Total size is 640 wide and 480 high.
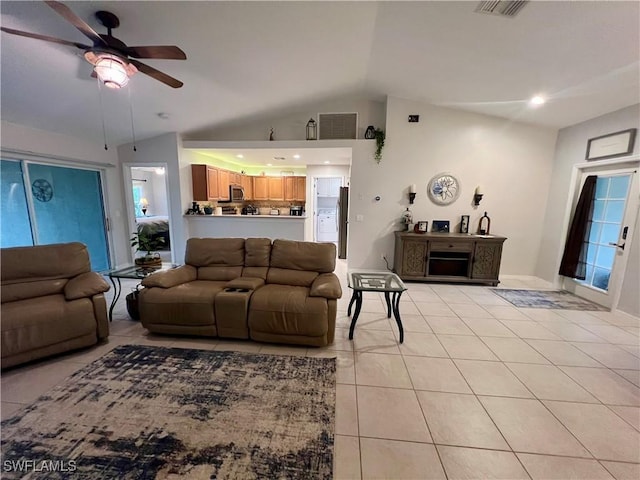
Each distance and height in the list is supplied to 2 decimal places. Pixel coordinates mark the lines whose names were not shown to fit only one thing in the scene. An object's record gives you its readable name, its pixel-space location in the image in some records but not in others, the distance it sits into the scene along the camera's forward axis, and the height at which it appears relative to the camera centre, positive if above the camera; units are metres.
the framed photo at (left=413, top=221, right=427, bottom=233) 4.74 -0.29
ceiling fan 1.95 +1.15
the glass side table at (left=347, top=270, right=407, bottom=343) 2.55 -0.75
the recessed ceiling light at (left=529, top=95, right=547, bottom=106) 3.63 +1.60
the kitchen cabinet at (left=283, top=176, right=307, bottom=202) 7.76 +0.60
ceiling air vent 2.18 +1.76
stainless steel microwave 6.55 +0.36
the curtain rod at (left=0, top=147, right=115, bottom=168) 3.45 +0.69
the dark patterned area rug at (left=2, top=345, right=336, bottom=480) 1.40 -1.37
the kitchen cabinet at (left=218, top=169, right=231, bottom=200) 5.98 +0.53
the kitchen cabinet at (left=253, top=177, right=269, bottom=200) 7.88 +0.59
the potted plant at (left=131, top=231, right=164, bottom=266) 2.98 -0.52
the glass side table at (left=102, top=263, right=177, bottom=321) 2.87 -0.76
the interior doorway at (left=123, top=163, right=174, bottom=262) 5.18 +0.10
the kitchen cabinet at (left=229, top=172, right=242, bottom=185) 6.59 +0.75
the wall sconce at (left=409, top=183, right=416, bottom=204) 4.78 +0.34
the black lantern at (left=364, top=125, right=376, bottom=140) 4.88 +1.44
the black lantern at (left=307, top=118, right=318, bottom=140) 5.04 +1.52
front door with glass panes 3.33 -0.26
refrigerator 6.43 -0.24
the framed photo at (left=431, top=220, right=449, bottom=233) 4.82 -0.26
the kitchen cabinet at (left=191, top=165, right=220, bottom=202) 5.39 +0.50
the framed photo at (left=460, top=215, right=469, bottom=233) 4.78 -0.22
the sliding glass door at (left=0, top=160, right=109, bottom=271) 3.67 -0.07
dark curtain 3.92 -0.31
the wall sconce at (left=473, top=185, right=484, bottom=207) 4.65 +0.30
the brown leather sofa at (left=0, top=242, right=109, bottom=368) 2.12 -0.87
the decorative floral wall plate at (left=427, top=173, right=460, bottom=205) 4.74 +0.42
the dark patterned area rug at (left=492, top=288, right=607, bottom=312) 3.63 -1.26
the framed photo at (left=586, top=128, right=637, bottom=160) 3.30 +0.94
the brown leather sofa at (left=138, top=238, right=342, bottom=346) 2.44 -0.93
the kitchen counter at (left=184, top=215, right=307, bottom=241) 5.40 -0.39
